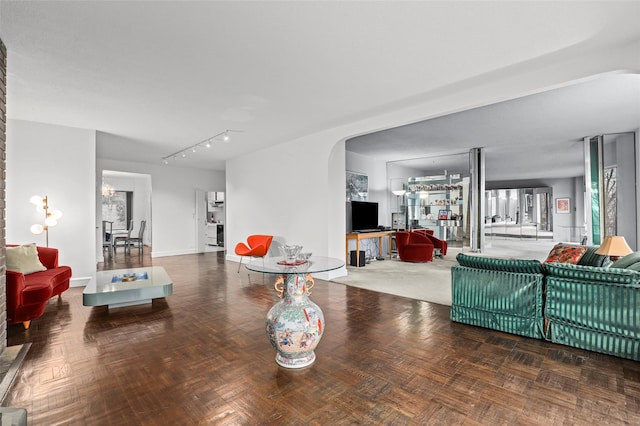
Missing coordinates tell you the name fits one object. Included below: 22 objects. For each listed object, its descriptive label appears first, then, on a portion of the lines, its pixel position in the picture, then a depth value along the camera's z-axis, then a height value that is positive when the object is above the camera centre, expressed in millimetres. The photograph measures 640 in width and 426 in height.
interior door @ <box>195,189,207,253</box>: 10188 -150
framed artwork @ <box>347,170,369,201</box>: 8695 +816
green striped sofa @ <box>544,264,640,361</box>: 2666 -817
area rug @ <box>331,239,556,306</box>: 5032 -1183
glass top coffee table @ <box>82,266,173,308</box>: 3834 -904
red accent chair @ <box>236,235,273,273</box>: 6465 -639
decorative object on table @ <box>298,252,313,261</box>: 2964 -373
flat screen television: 8086 -5
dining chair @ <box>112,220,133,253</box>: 9738 -642
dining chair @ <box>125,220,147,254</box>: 9812 -721
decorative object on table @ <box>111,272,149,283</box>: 4531 -881
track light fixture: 6171 +1548
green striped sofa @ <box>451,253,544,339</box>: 3135 -814
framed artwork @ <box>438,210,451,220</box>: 9461 +45
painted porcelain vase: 2561 -874
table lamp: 3199 -329
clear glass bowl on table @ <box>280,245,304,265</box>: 2920 -342
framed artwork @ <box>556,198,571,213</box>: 13586 +432
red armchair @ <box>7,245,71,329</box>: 3275 -826
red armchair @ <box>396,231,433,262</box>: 8086 -785
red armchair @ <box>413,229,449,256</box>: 8820 -751
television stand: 7371 -462
